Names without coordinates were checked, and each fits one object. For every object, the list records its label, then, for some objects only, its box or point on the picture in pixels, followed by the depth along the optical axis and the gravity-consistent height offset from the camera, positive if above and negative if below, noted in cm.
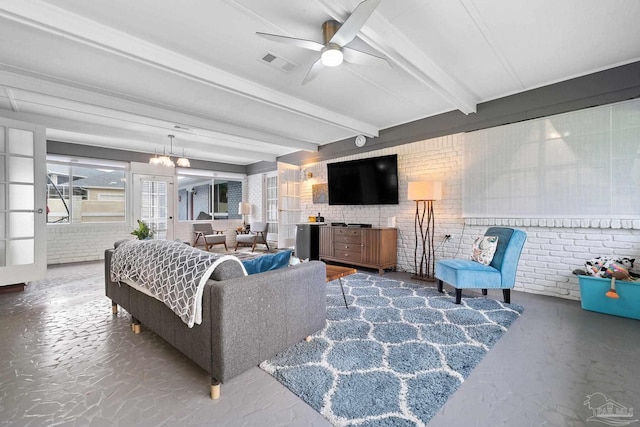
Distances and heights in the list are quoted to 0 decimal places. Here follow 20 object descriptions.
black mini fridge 538 -56
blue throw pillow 187 -35
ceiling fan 174 +126
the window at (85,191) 553 +48
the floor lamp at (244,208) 786 +14
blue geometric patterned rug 143 -100
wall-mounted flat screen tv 465 +57
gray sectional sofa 149 -68
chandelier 482 +94
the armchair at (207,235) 683 -57
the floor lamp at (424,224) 382 -17
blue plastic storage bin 251 -82
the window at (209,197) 809 +49
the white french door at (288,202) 622 +25
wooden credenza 434 -57
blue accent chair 289 -63
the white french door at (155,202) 638 +27
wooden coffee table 257 -60
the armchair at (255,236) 714 -61
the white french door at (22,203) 345 +14
